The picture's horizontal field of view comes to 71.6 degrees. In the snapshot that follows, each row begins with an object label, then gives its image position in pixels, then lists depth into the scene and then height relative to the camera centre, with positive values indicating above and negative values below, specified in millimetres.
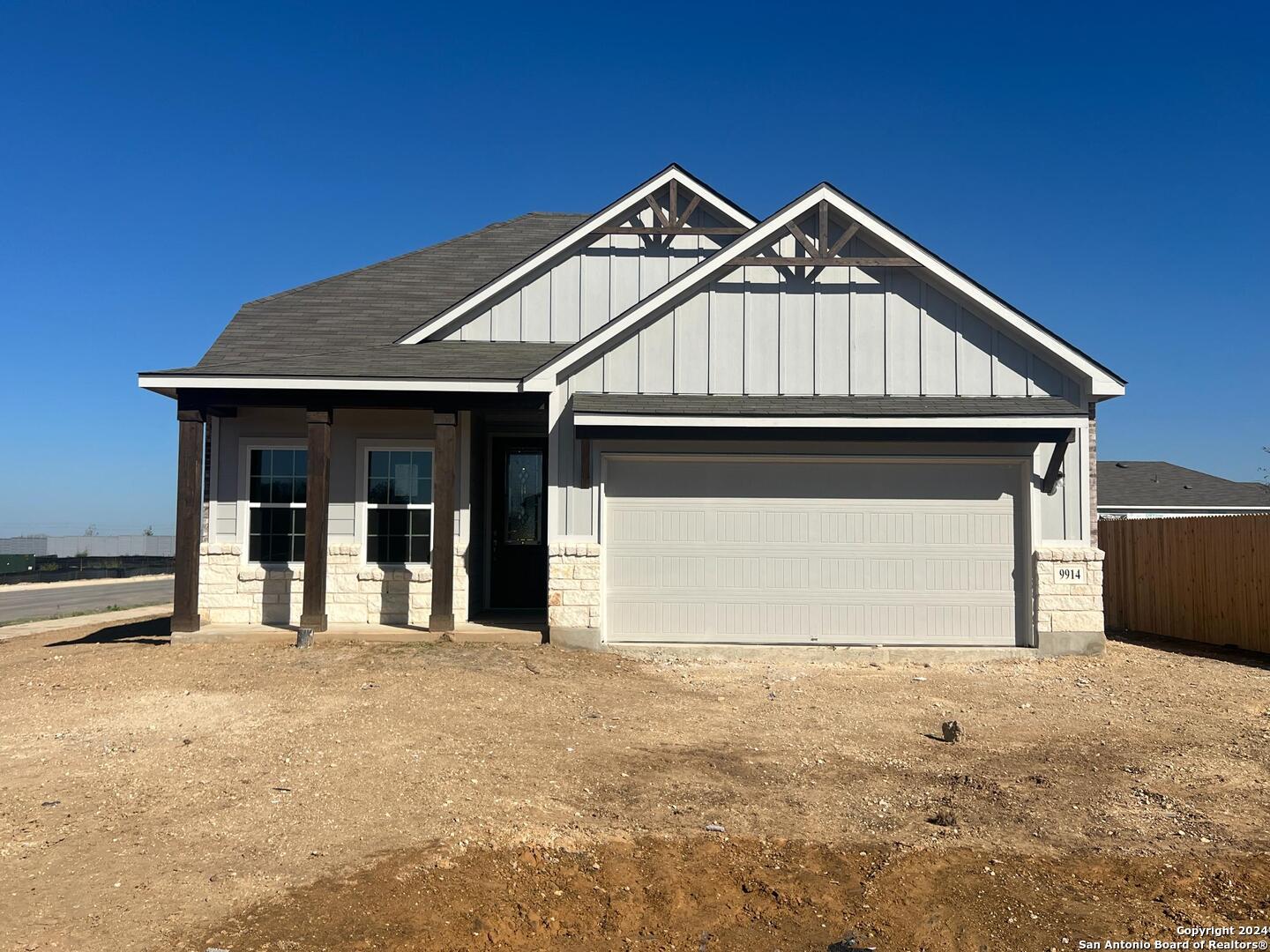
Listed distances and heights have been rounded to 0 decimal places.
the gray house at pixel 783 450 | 10836 +753
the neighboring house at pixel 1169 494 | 28781 +629
